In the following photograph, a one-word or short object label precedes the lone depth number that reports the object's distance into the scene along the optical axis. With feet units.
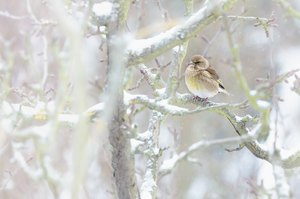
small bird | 36.60
